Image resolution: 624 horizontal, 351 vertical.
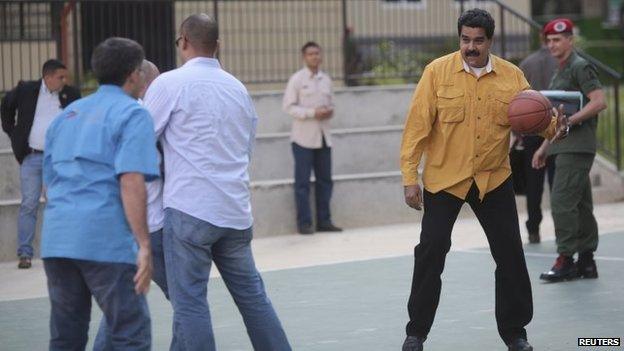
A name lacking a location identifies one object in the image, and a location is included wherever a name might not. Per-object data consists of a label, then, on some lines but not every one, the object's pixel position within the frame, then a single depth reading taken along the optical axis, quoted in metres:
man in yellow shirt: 13.61
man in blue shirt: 10.35
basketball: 13.58
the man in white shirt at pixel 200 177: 11.76
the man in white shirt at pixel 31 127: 22.52
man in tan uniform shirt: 26.37
